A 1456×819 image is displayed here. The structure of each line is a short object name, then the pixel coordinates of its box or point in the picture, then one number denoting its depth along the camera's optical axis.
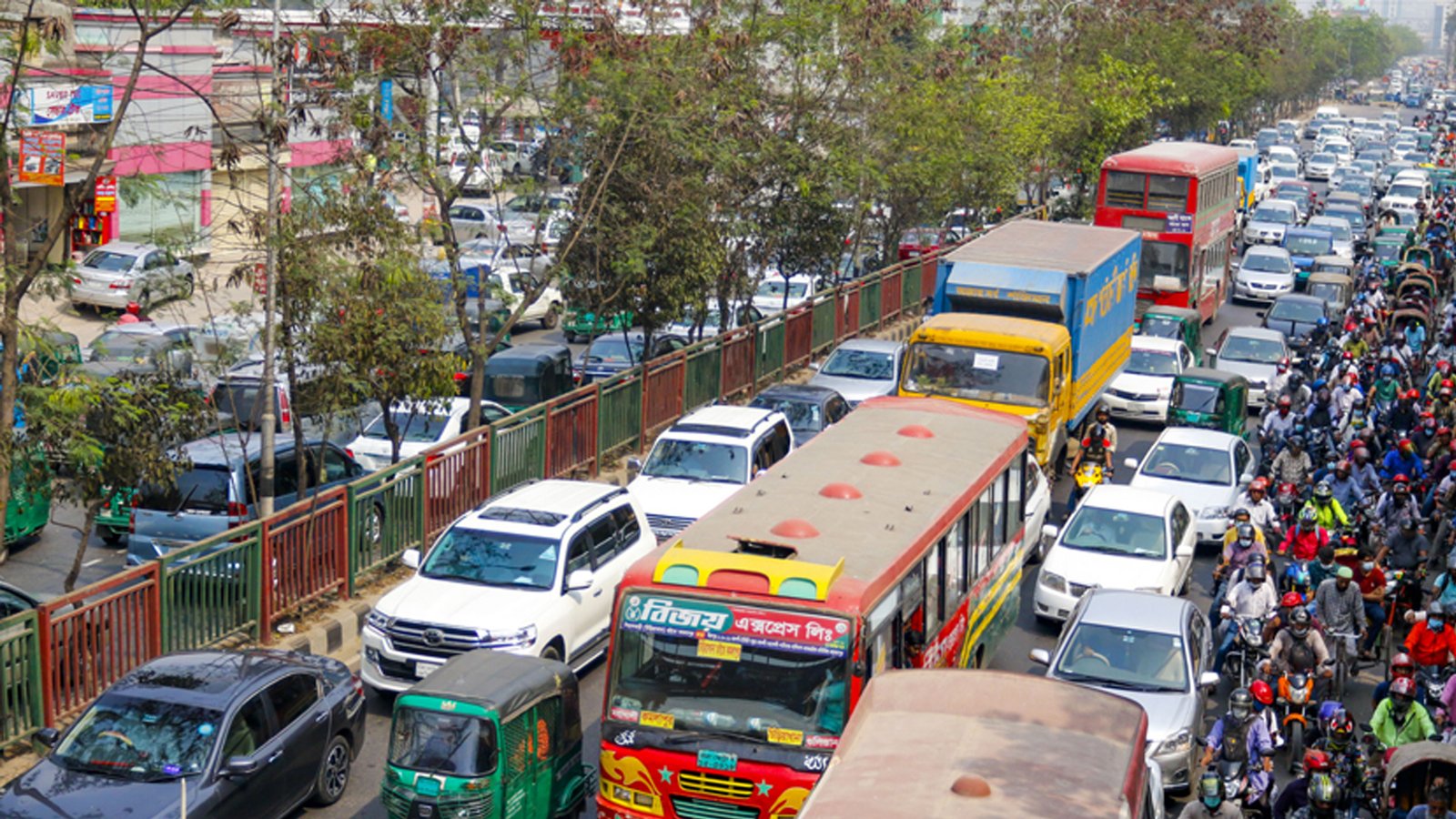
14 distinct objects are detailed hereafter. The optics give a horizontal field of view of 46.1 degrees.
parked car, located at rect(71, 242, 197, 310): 33.41
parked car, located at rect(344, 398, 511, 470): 22.23
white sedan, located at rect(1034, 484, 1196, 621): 17.75
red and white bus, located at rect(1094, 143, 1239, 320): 34.69
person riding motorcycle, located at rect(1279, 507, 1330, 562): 18.39
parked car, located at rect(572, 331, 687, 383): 28.89
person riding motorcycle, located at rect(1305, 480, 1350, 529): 18.97
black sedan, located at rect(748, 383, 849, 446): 22.70
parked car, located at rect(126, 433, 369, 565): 18.14
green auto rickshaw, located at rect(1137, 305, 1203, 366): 31.80
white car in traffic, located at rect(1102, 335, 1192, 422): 28.70
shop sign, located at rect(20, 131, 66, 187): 15.73
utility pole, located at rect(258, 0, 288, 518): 16.84
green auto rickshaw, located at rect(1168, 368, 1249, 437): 25.92
